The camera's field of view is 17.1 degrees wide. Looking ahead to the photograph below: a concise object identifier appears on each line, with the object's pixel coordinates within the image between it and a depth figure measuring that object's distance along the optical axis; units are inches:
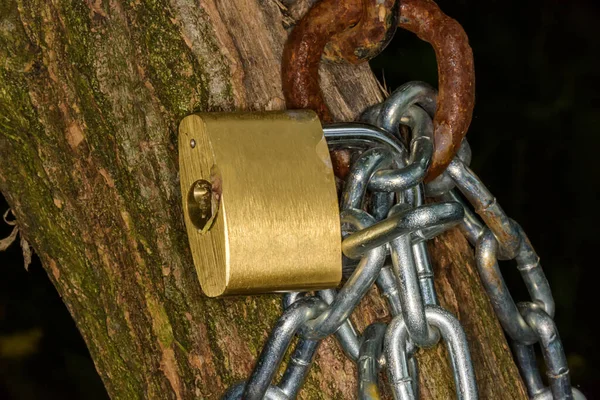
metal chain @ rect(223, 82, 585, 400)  21.2
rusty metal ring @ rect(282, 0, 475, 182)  22.0
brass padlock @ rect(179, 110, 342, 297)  20.9
